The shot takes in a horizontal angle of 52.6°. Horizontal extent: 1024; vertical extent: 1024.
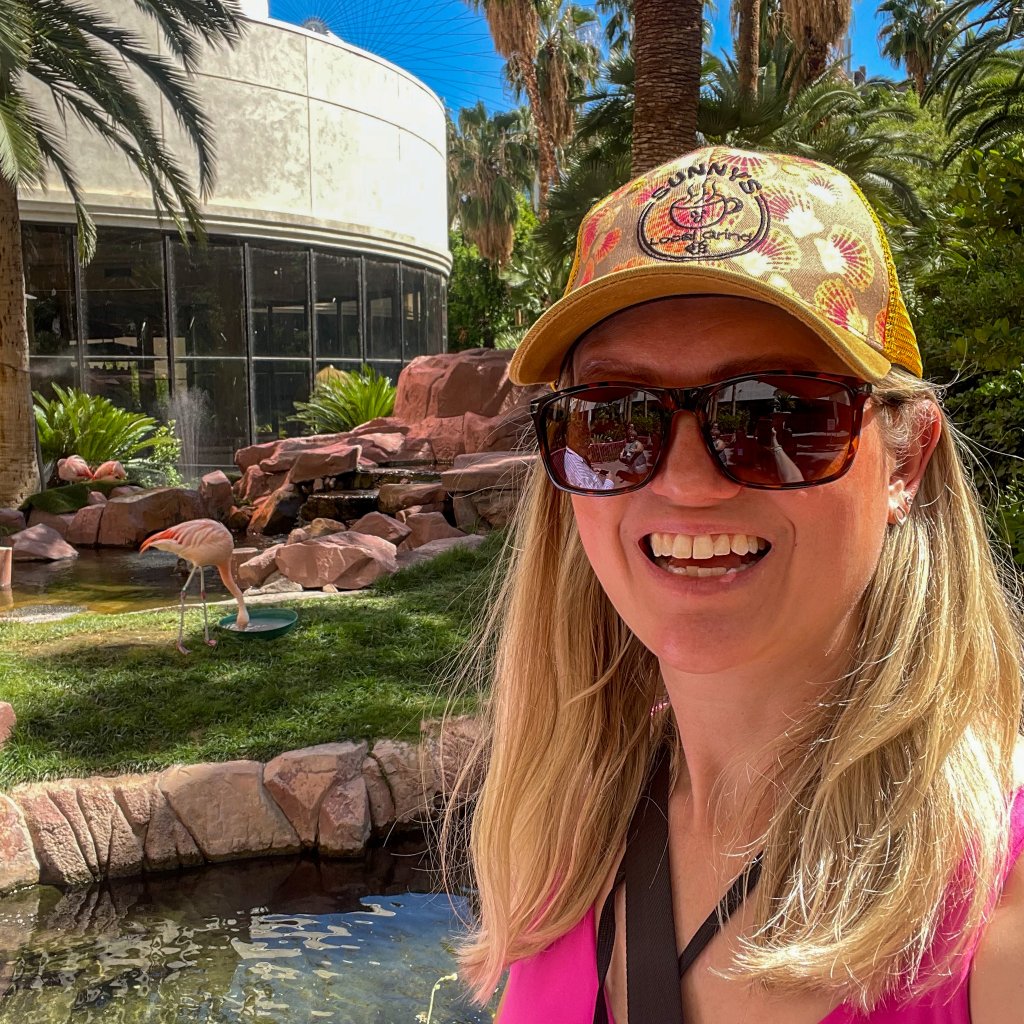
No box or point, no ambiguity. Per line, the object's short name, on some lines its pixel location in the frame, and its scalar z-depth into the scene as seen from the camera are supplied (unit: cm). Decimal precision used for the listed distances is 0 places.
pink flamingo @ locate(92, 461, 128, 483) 1549
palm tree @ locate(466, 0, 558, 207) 2133
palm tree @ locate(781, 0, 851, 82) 1391
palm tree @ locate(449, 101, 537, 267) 3506
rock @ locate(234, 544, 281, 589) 941
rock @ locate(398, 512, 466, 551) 1096
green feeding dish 646
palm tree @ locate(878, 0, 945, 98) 2995
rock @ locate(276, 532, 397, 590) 902
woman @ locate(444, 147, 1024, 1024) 101
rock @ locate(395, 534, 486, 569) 936
